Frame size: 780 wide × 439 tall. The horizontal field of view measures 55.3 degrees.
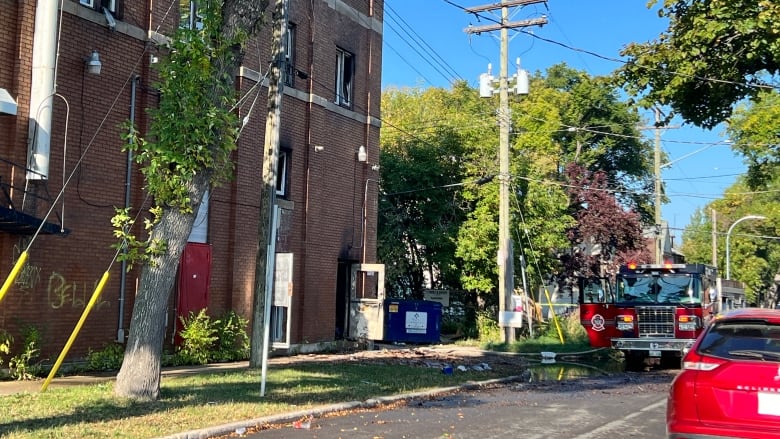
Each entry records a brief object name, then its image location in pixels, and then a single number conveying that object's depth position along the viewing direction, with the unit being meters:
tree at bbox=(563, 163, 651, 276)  32.81
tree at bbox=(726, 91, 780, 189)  25.30
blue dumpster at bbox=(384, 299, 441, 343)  21.78
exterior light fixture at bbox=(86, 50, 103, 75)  13.41
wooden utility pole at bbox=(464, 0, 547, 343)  22.80
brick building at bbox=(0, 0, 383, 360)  12.45
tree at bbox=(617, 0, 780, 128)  12.27
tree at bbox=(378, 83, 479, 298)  27.81
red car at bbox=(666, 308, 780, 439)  6.20
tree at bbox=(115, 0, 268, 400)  9.84
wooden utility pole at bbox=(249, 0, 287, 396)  13.92
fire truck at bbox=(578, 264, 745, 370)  19.12
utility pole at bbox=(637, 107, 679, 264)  32.81
